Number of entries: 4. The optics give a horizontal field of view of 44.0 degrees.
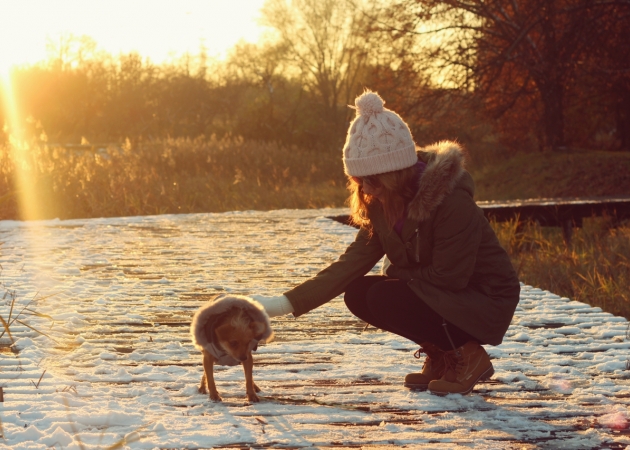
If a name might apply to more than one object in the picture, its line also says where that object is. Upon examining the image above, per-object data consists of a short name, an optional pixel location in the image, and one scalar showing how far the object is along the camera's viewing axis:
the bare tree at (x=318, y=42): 34.72
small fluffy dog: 3.37
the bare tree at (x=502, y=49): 19.77
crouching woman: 3.57
